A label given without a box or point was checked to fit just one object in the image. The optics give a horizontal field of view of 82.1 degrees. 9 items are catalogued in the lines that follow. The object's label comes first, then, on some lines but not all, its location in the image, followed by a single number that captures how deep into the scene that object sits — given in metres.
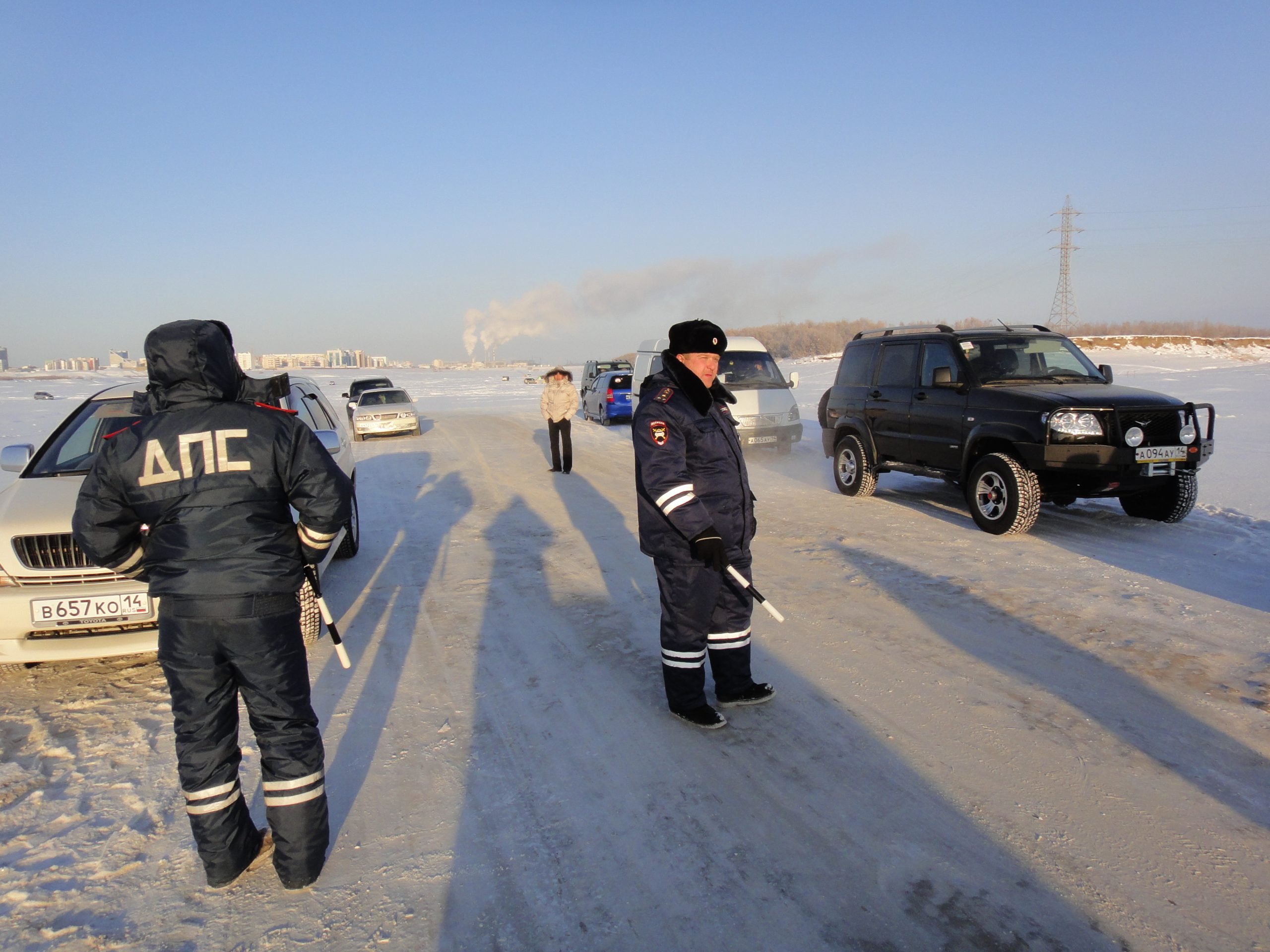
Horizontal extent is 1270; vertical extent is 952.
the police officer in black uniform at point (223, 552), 2.44
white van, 12.91
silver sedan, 18.34
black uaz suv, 6.73
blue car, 20.84
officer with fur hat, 3.49
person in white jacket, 11.84
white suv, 3.94
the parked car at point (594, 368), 28.25
